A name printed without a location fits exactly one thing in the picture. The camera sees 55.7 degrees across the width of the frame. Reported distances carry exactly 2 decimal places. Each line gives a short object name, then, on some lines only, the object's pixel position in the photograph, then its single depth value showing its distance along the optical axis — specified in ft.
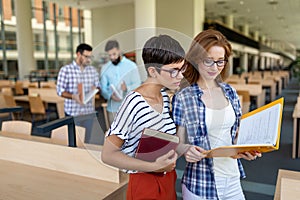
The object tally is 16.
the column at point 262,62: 78.46
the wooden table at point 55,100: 14.38
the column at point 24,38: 32.27
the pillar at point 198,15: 28.60
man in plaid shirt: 8.21
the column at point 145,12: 23.55
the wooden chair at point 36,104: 15.26
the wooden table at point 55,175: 4.23
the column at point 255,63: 69.15
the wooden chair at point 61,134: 7.33
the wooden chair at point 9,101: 15.70
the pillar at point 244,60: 57.07
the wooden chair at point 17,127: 7.90
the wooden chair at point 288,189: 3.41
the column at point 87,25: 45.21
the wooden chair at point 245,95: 16.89
